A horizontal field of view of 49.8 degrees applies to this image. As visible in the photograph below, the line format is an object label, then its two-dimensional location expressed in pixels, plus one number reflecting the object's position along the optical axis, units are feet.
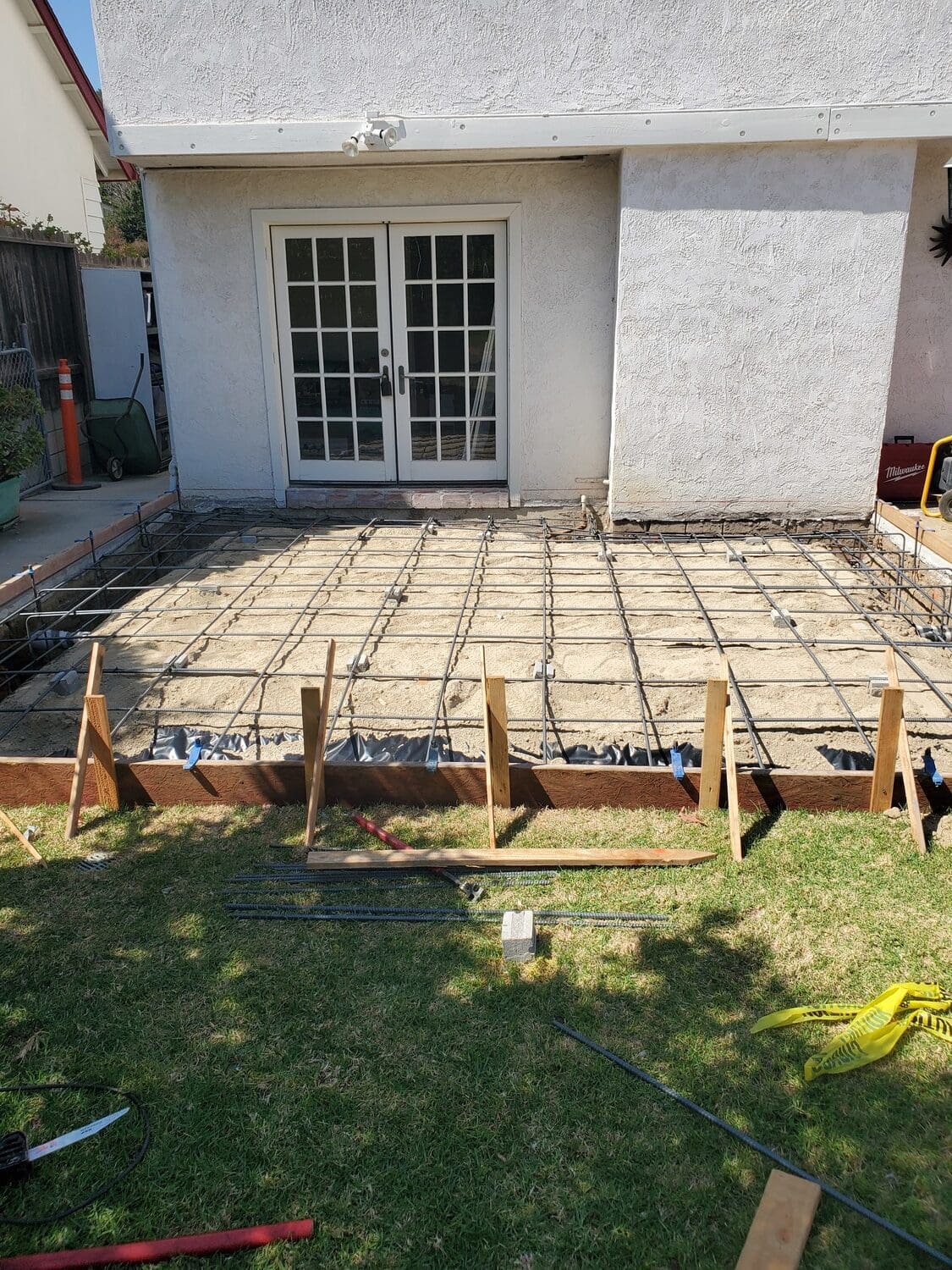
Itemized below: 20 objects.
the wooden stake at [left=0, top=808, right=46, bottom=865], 13.64
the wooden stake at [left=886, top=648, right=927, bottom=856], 13.28
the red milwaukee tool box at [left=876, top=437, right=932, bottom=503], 27.73
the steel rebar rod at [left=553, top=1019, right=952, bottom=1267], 8.05
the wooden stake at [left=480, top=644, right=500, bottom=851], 13.25
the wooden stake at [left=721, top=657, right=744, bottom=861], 13.16
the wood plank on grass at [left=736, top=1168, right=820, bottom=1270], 7.88
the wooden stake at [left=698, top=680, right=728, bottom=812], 13.65
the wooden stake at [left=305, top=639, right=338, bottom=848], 13.66
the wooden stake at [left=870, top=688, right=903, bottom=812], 13.61
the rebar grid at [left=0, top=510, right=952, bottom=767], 16.66
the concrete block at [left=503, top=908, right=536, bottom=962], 11.38
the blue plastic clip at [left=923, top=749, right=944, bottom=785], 13.85
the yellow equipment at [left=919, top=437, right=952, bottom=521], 24.36
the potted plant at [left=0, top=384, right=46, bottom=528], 26.96
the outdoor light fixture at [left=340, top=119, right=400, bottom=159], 24.53
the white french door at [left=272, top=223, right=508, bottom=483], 28.12
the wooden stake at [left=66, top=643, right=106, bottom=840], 14.19
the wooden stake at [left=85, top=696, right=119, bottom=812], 14.33
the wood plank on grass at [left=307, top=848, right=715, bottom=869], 13.00
